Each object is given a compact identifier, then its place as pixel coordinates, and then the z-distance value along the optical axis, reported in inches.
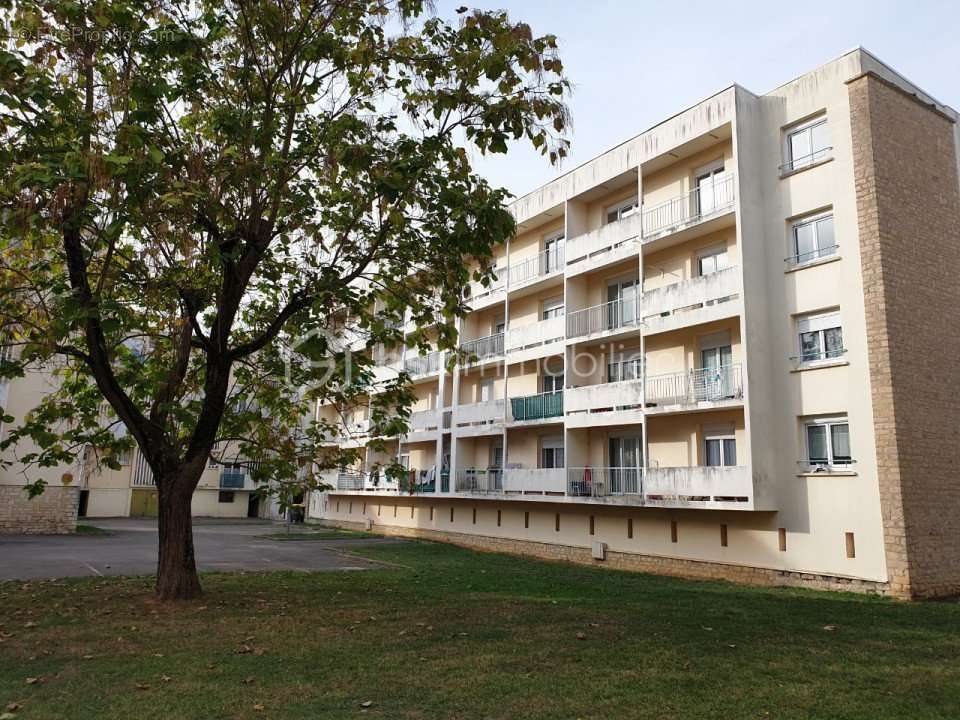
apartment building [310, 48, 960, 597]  611.2
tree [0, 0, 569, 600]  332.2
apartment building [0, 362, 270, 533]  1167.6
